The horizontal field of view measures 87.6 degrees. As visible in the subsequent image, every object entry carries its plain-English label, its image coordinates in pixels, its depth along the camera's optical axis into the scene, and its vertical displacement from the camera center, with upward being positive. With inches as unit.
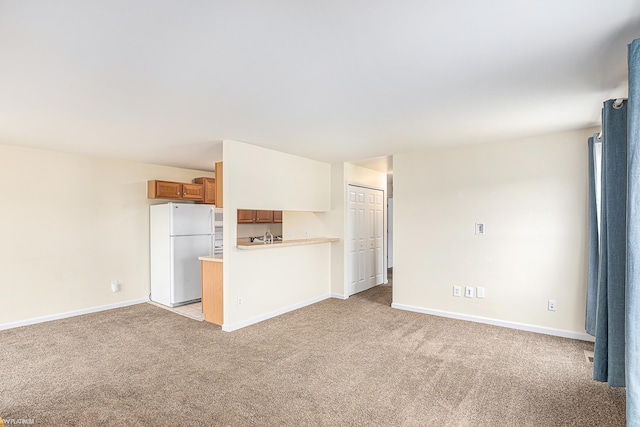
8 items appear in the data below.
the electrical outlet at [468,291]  174.9 -40.4
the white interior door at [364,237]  235.5 -16.8
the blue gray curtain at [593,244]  136.2 -12.5
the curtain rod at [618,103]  84.3 +28.3
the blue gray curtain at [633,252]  61.9 -7.2
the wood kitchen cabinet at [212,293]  171.5 -40.7
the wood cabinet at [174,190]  219.5 +17.5
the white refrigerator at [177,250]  211.2 -22.1
